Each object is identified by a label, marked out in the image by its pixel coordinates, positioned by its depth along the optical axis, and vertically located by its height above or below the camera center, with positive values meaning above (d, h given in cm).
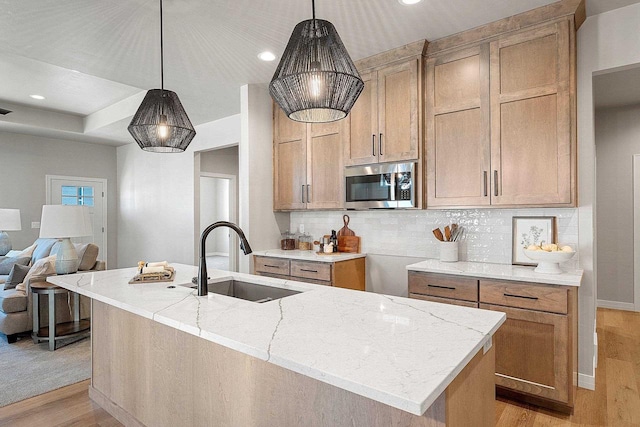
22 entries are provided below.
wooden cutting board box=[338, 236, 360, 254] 388 -32
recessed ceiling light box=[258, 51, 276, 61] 326 +139
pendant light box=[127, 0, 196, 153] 227 +56
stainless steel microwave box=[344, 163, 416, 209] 315 +24
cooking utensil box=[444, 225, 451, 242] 312 -17
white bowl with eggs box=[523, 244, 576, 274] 241 -29
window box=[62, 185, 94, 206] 706 +37
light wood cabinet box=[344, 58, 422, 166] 313 +85
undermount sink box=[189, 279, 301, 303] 216 -46
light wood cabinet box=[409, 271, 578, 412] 229 -80
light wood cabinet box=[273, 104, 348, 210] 368 +51
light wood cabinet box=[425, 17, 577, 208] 252 +67
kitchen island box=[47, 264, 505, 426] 101 -41
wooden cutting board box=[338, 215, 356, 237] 394 -18
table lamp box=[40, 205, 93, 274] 376 -13
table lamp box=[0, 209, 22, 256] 568 -14
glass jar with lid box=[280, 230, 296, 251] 424 -33
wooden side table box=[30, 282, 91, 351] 357 -113
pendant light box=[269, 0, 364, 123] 149 +56
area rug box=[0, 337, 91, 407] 278 -128
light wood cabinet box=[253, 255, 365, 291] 337 -55
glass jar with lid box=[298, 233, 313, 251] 416 -32
